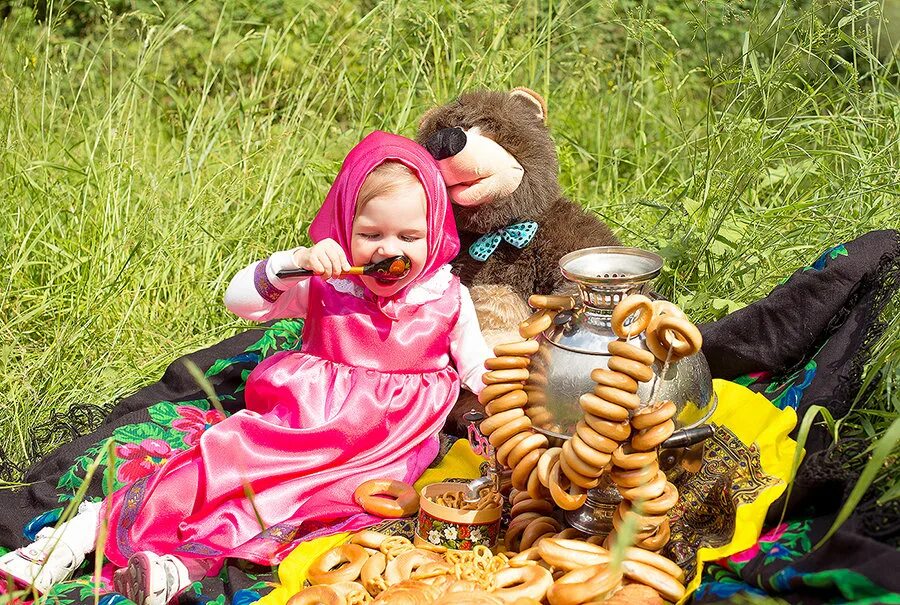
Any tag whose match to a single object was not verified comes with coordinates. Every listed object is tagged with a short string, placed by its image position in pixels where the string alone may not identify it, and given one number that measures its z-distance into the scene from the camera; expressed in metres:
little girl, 2.02
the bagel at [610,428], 1.58
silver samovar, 1.70
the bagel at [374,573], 1.77
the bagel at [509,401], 1.76
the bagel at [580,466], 1.60
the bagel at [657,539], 1.70
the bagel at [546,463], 1.71
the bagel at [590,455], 1.59
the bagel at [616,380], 1.57
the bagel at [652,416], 1.59
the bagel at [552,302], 1.79
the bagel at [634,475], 1.62
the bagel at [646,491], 1.62
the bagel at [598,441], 1.59
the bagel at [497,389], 1.77
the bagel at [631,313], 1.61
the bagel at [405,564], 1.78
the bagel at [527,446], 1.72
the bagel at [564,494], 1.67
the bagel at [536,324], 1.79
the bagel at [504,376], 1.76
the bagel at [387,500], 2.08
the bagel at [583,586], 1.58
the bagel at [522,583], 1.65
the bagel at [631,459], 1.60
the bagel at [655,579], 1.63
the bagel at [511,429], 1.74
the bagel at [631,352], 1.57
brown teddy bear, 2.37
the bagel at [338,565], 1.81
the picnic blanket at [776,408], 1.46
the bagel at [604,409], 1.56
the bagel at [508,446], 1.74
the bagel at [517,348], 1.77
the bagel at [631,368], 1.57
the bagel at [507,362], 1.77
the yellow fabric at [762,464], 1.71
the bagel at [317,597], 1.73
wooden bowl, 1.88
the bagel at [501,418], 1.75
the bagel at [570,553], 1.68
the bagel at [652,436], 1.60
